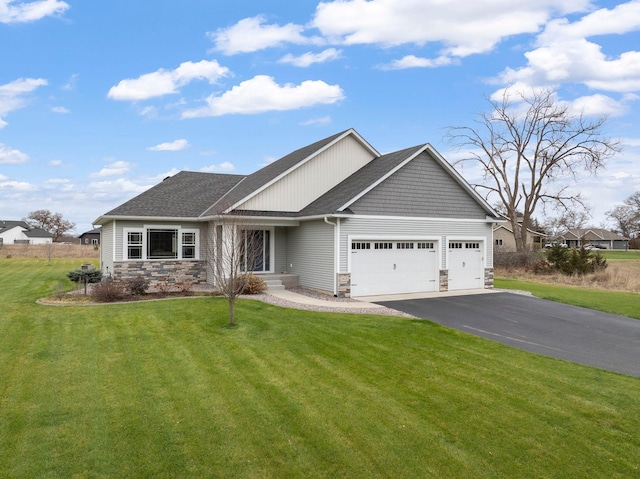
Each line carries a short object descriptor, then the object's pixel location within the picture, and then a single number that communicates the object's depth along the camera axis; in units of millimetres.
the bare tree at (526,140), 34656
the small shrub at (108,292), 13711
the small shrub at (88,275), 16658
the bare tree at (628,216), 81812
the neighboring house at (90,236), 81688
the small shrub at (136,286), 14664
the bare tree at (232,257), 10242
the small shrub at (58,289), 15016
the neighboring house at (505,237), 48281
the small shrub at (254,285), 15266
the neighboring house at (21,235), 85875
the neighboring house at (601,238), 90062
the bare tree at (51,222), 95375
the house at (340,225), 15930
